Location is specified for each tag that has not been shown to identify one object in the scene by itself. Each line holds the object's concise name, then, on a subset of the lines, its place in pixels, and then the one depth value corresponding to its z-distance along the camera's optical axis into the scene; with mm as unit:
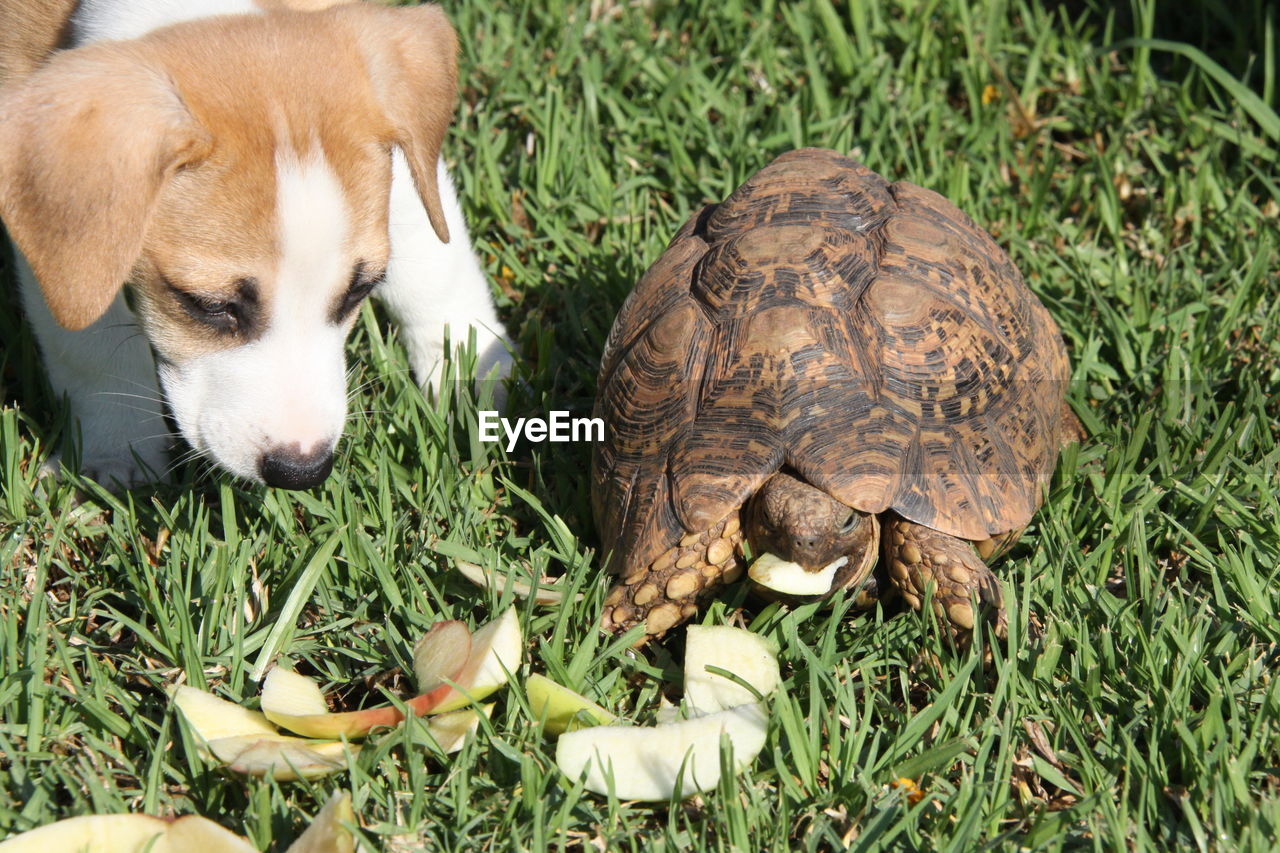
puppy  2850
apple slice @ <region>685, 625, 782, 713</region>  2965
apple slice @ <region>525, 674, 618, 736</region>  2885
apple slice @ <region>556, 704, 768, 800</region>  2760
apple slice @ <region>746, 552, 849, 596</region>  2996
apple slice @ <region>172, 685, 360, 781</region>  2717
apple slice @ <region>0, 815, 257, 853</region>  2486
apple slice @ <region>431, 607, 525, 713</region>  2865
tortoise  3084
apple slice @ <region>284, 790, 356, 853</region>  2521
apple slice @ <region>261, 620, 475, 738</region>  2824
